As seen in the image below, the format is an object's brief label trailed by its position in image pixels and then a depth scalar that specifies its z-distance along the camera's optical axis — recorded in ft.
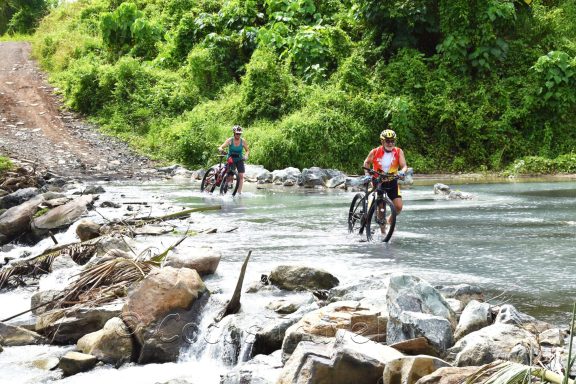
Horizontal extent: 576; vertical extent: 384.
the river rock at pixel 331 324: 19.49
